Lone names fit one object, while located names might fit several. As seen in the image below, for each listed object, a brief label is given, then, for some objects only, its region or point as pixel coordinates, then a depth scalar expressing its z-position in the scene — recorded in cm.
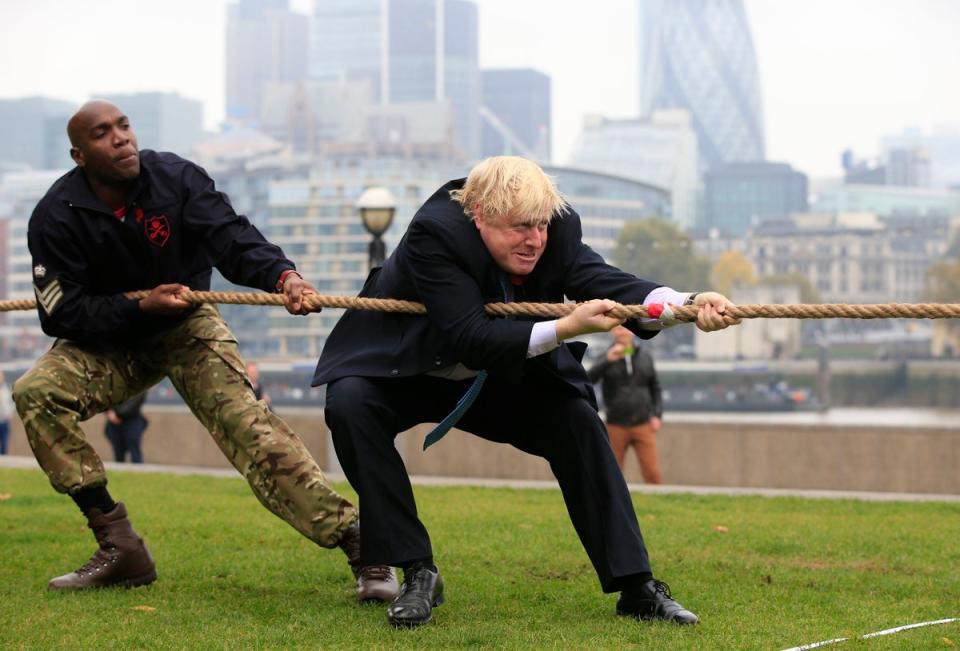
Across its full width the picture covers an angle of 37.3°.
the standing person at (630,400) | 1255
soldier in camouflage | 551
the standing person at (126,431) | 1584
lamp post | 1708
